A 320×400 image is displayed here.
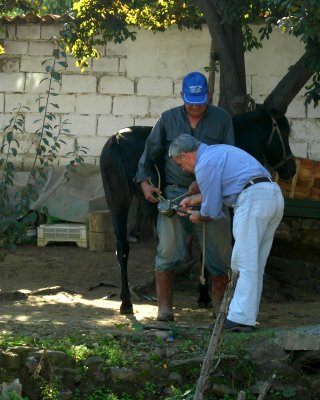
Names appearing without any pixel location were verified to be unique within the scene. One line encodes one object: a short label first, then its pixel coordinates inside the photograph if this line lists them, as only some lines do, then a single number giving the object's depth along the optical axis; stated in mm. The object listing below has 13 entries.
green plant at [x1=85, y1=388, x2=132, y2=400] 8265
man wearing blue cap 9737
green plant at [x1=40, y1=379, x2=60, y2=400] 8180
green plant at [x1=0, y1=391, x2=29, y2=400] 7842
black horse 11166
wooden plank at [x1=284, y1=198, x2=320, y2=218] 14216
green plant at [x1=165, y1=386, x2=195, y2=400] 7880
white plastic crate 15389
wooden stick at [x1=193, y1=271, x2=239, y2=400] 6506
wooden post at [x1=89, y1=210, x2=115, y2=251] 14963
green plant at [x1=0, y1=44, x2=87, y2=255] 11795
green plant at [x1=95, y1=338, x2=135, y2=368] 8420
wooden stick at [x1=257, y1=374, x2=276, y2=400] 6999
